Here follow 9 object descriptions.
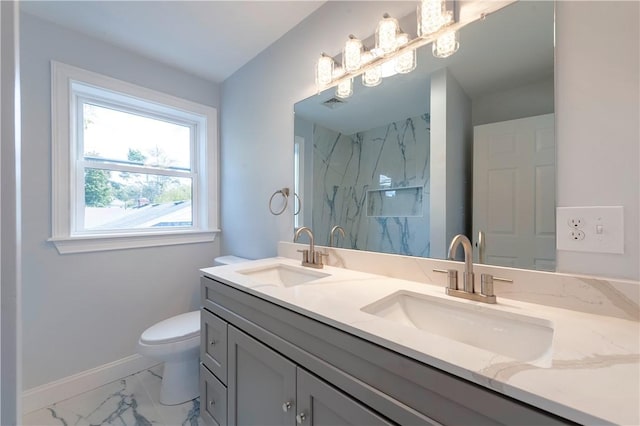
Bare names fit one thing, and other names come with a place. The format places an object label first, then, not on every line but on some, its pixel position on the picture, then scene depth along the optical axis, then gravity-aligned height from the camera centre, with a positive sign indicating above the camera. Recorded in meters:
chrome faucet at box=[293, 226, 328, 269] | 1.47 -0.24
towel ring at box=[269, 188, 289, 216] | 1.73 +0.11
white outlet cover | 0.76 -0.05
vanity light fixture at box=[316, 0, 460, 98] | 1.08 +0.76
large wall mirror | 0.89 +0.26
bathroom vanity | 0.48 -0.35
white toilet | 1.49 -0.80
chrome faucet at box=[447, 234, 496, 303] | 0.86 -0.24
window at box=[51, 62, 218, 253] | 1.66 +0.36
